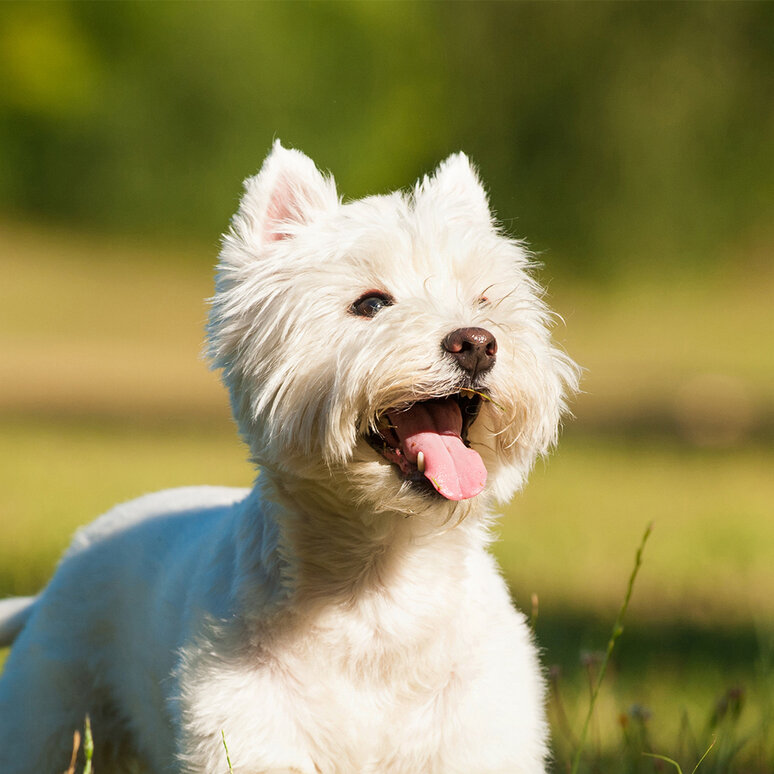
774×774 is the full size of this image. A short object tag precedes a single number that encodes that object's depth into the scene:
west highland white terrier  5.79
